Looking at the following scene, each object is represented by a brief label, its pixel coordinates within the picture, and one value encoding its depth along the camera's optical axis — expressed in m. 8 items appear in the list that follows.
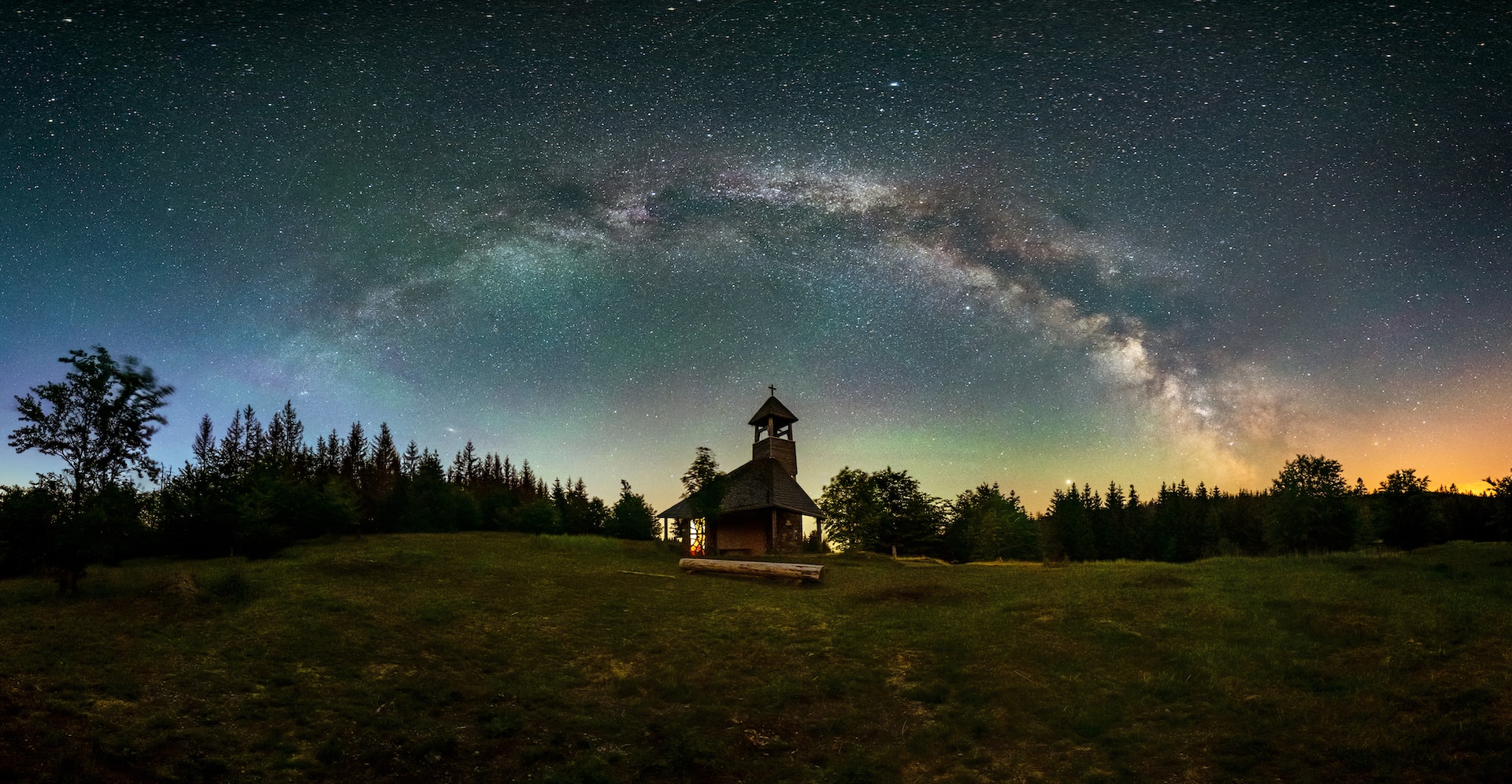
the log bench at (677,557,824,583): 25.48
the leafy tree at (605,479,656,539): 46.47
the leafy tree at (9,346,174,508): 30.20
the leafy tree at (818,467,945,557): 52.06
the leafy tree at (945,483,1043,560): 52.81
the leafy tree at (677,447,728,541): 41.12
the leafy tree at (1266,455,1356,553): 46.09
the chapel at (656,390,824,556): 43.28
